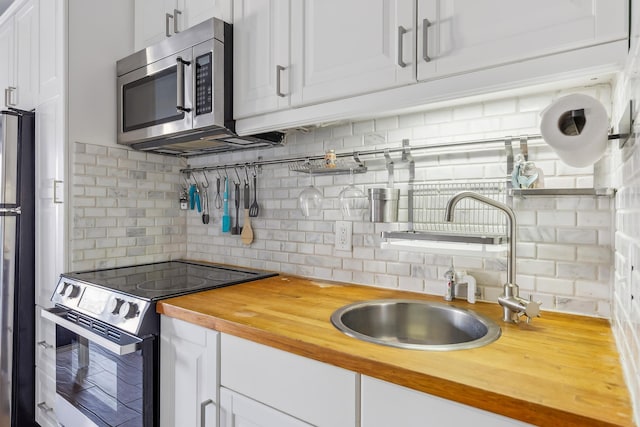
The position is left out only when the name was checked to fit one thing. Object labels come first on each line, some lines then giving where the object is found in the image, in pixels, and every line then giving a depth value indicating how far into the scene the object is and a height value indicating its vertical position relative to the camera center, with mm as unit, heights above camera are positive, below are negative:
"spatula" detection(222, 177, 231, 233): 2203 -9
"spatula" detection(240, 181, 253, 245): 2137 -75
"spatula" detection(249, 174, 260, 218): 2121 +31
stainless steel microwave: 1675 +557
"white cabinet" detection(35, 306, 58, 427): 2010 -874
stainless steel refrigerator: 2066 -331
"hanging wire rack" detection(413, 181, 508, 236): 1395 +6
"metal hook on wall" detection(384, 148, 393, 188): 1615 +182
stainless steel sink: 1298 -397
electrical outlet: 1771 -111
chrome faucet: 1116 -226
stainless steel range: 1446 -512
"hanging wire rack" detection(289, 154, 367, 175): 1685 +199
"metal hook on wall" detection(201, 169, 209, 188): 2400 +204
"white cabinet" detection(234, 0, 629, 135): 937 +479
